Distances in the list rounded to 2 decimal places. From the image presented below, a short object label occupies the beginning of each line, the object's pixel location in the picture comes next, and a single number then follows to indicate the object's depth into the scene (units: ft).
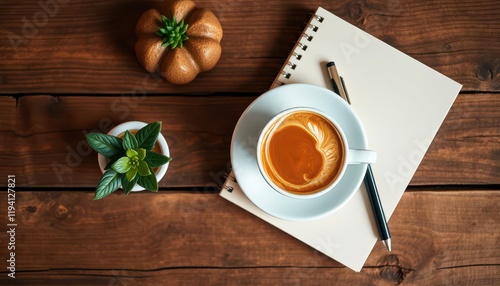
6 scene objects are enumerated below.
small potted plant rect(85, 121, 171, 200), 2.78
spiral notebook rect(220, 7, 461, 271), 3.19
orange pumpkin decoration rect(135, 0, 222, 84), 3.04
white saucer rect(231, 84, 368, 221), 2.90
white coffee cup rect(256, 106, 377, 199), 2.76
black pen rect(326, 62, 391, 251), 3.13
